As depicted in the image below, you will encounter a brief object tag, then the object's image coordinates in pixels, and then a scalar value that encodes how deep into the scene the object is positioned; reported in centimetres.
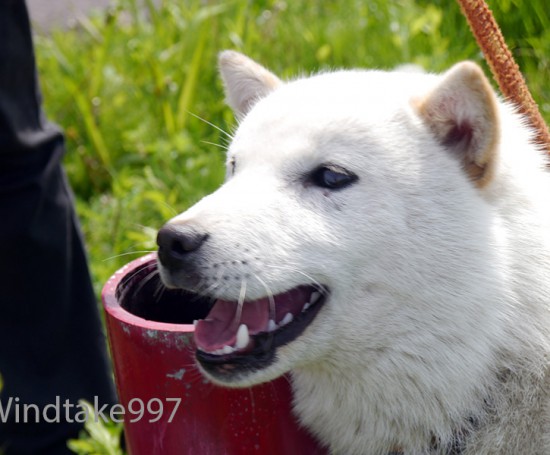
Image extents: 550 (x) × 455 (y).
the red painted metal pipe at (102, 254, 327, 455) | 482
